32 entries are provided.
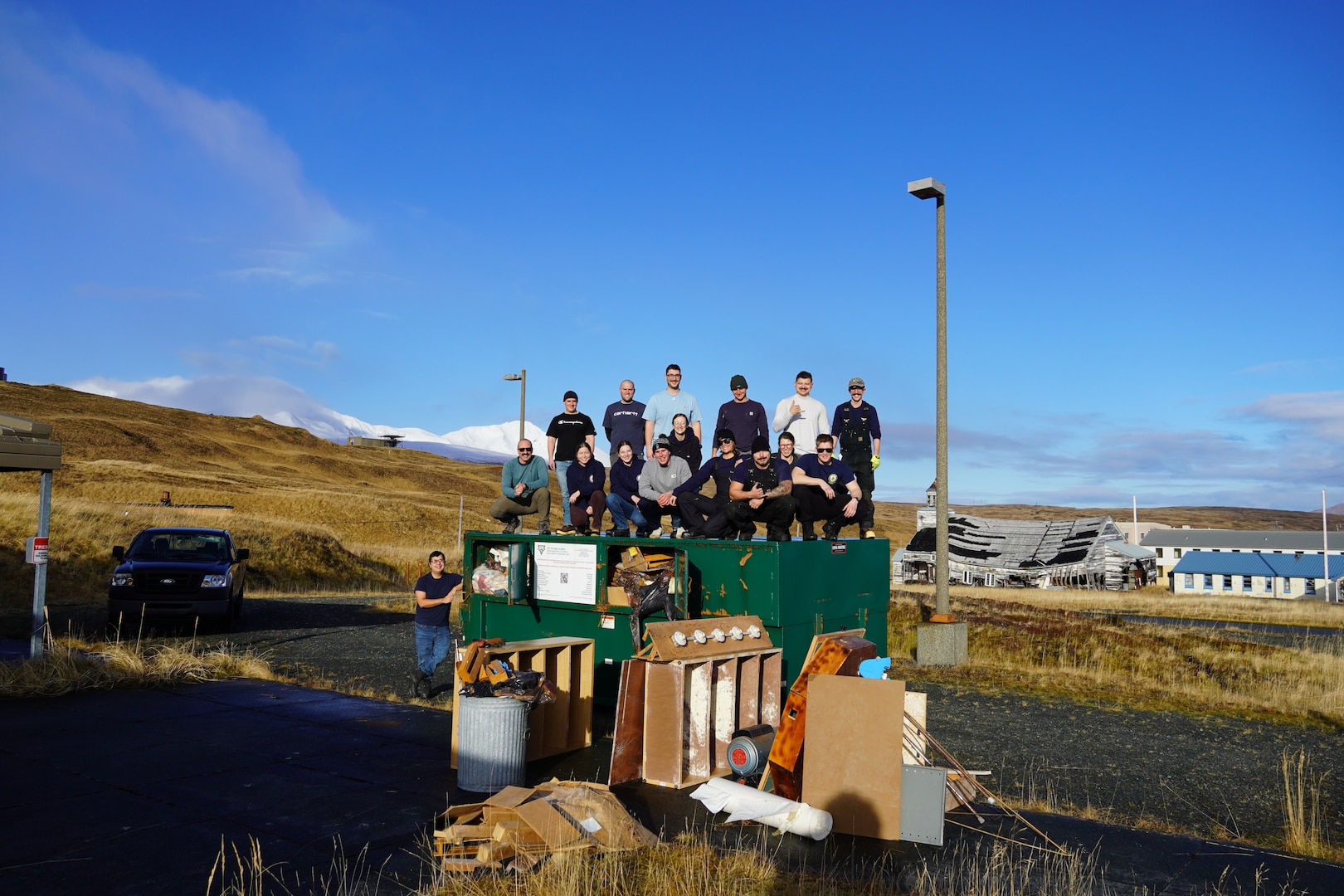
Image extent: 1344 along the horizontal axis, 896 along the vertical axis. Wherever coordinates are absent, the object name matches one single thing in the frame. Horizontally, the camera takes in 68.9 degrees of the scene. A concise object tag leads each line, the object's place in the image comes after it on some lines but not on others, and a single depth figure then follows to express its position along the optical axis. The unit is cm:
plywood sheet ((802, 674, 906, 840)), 601
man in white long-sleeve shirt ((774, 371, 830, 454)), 1190
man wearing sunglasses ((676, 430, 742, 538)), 1000
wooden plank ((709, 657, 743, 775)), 752
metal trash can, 683
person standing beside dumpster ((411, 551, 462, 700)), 1059
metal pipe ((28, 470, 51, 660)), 1093
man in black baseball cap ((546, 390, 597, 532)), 1270
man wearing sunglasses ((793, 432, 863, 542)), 1035
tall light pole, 1403
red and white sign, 1081
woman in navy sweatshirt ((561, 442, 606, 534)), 1154
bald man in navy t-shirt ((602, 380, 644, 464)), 1267
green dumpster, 889
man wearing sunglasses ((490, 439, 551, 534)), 1190
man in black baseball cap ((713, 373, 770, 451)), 1177
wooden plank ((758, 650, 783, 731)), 793
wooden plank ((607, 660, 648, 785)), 712
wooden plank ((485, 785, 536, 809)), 553
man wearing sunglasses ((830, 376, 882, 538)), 1178
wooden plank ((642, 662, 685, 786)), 714
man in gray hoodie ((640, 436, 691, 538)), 1094
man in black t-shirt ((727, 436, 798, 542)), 978
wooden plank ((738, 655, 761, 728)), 775
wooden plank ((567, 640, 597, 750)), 850
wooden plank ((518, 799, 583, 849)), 522
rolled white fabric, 591
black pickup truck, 1585
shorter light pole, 2544
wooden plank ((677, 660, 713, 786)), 730
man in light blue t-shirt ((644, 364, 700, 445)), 1238
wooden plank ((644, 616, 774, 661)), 729
